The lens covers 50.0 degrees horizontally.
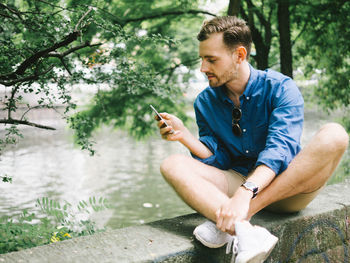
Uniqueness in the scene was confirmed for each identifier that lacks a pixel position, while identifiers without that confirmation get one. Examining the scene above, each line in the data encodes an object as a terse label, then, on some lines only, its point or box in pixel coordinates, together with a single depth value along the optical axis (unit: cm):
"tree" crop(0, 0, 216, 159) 249
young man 199
